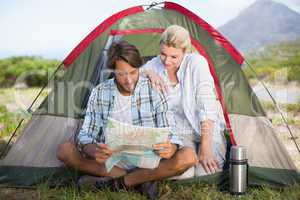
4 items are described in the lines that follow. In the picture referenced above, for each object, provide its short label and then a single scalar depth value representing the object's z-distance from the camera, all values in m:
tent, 3.31
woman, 3.25
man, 3.08
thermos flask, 3.06
